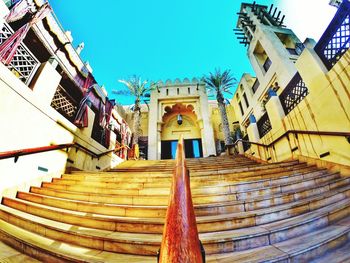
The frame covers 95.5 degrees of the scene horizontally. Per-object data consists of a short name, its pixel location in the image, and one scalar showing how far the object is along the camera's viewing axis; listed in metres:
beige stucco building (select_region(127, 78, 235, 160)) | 14.74
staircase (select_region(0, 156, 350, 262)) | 1.65
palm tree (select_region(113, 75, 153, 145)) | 14.61
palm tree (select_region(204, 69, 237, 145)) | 13.86
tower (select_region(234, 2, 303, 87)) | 8.90
